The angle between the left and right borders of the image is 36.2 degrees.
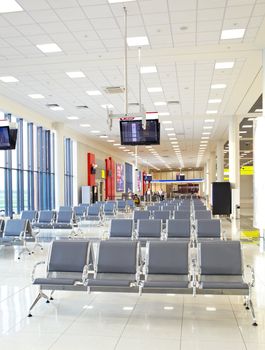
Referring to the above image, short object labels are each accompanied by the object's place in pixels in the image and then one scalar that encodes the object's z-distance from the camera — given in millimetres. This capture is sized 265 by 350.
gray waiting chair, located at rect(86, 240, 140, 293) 5355
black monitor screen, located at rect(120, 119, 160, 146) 10039
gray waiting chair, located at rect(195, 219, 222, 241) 8547
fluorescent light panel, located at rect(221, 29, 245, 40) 8641
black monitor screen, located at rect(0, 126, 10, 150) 11094
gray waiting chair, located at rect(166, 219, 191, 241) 8680
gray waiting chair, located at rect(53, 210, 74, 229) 12243
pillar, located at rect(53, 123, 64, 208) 19969
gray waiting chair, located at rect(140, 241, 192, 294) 5254
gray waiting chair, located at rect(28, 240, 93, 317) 5449
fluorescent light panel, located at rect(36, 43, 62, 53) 9438
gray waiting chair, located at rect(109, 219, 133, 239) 8664
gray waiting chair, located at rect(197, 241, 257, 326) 5160
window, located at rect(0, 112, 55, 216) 16203
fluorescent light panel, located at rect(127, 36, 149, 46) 9008
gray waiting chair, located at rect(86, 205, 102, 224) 15102
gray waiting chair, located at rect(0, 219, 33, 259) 9312
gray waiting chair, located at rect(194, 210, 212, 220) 10539
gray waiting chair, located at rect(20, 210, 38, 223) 12425
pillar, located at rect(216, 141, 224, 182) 27109
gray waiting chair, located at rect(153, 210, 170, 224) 11094
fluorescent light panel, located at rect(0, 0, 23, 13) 7086
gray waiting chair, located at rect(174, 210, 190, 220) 10883
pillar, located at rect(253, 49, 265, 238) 8812
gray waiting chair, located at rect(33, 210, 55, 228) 12472
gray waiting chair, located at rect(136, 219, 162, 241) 8766
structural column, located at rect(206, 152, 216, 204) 37831
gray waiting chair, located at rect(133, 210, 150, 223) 10812
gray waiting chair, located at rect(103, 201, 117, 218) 17391
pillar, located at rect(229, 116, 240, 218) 18423
